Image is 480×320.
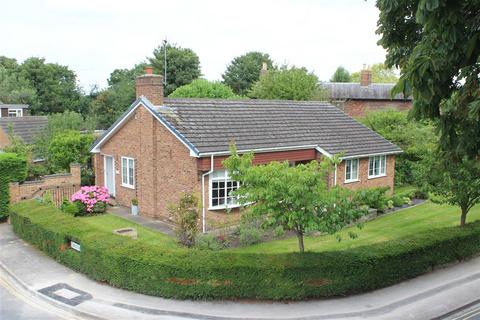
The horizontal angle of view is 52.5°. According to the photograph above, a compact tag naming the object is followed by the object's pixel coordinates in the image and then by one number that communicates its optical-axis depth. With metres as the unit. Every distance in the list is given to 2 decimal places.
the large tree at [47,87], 67.81
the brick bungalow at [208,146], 20.95
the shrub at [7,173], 22.38
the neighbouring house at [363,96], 50.75
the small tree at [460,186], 16.77
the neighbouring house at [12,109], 52.34
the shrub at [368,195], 12.89
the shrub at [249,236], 18.69
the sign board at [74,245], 16.09
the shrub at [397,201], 25.42
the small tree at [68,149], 28.02
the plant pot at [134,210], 23.69
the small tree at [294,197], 12.64
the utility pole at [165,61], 54.92
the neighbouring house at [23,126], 37.72
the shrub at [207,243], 17.52
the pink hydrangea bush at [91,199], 23.53
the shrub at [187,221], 17.75
